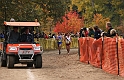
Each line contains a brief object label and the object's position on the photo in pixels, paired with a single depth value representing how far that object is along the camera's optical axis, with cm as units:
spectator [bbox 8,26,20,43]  2090
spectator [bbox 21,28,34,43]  2109
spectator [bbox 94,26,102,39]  2249
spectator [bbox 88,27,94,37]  2569
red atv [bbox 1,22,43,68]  2020
